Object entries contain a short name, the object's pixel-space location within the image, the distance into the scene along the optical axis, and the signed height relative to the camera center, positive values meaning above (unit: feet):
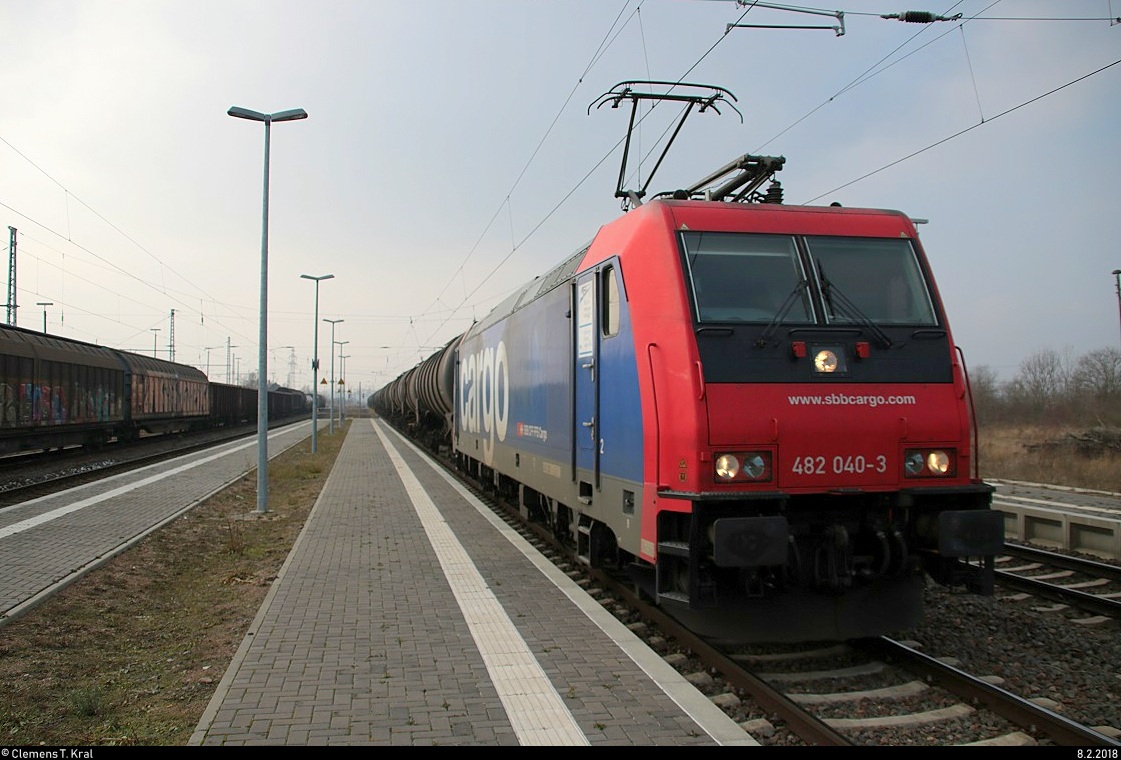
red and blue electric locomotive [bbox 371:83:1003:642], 16.78 -0.44
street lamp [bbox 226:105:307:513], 44.68 +3.57
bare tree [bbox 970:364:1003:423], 134.62 +1.39
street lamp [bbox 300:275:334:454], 93.69 +2.83
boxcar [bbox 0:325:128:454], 61.93 +1.00
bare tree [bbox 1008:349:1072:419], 126.73 +1.98
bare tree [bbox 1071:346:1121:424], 108.90 +2.93
